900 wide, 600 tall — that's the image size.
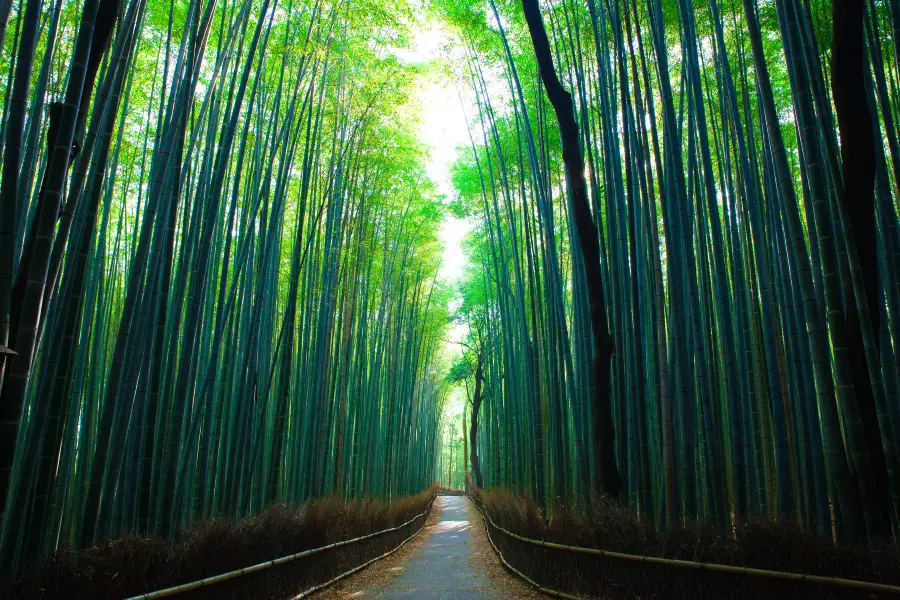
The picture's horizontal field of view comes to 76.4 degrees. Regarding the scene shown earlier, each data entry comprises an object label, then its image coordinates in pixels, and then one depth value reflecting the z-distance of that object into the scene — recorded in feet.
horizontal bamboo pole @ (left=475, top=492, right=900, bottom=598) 5.74
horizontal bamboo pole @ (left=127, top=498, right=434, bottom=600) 7.00
